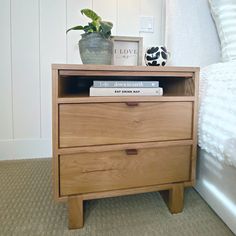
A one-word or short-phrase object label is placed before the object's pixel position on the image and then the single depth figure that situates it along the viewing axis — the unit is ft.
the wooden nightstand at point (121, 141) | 2.23
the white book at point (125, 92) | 2.31
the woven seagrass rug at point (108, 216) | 2.32
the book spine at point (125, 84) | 2.35
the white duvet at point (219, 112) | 2.11
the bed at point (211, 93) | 2.22
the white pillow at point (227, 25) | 3.17
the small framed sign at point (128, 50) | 3.59
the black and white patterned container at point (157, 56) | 2.95
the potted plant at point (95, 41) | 2.65
